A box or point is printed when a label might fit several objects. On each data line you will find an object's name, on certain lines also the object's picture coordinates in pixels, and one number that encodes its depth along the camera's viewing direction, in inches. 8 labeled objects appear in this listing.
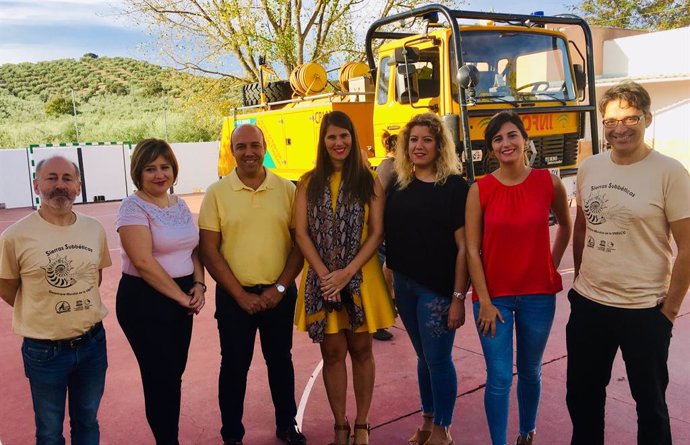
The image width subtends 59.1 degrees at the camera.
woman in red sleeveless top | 117.9
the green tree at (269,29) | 697.2
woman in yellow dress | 127.6
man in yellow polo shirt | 129.2
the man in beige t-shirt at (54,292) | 105.4
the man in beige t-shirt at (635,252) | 101.5
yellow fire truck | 273.1
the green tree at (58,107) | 1642.5
